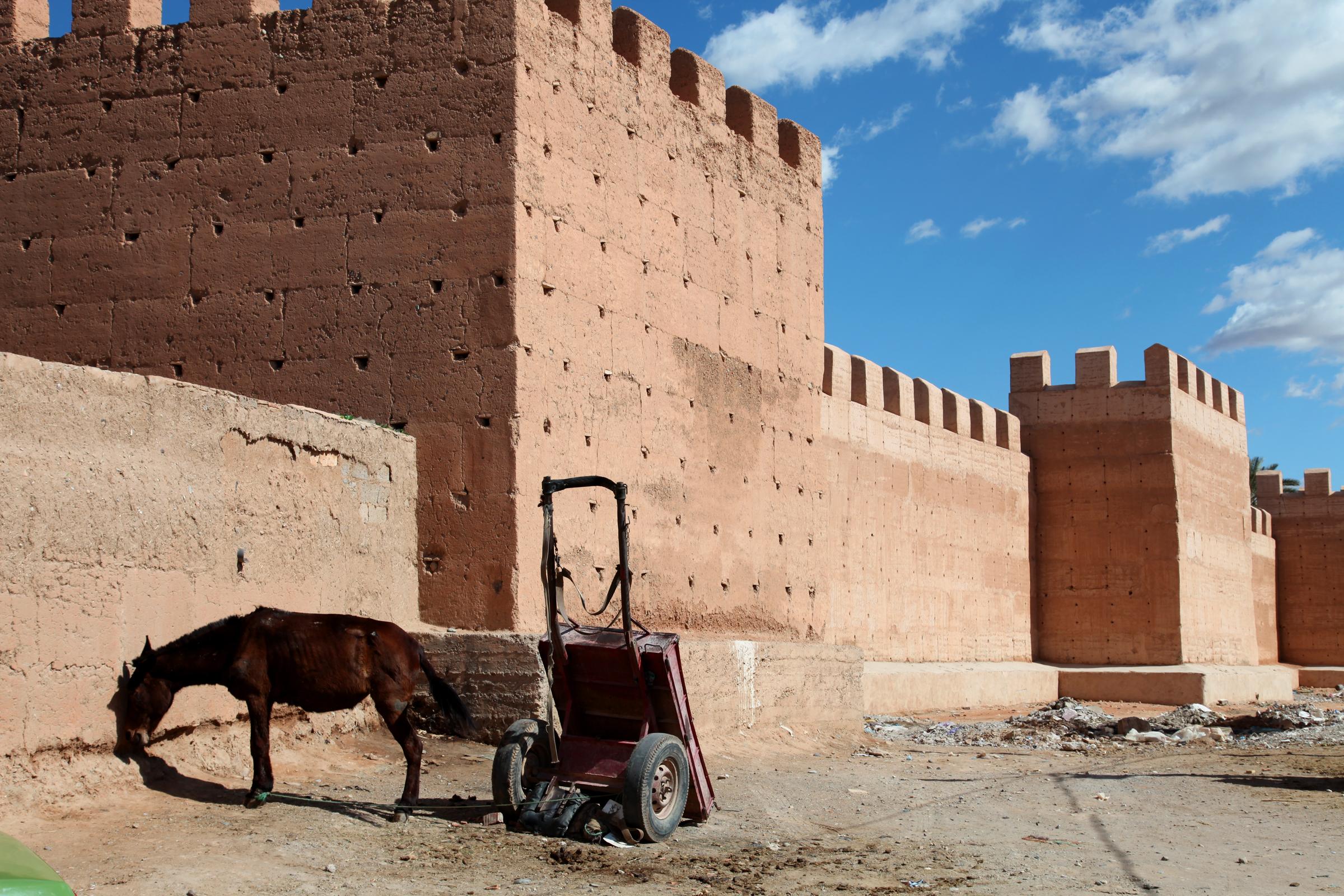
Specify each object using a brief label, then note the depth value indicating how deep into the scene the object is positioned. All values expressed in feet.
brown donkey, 22.48
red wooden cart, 22.12
